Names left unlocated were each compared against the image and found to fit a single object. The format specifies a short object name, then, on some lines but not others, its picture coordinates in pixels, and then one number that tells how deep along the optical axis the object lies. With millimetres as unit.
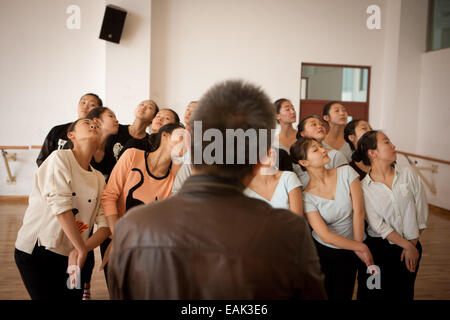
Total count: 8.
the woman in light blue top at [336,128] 3434
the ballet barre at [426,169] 7008
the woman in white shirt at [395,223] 2373
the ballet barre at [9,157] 6676
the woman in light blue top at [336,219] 2291
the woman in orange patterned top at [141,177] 2256
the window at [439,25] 7129
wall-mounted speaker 6316
